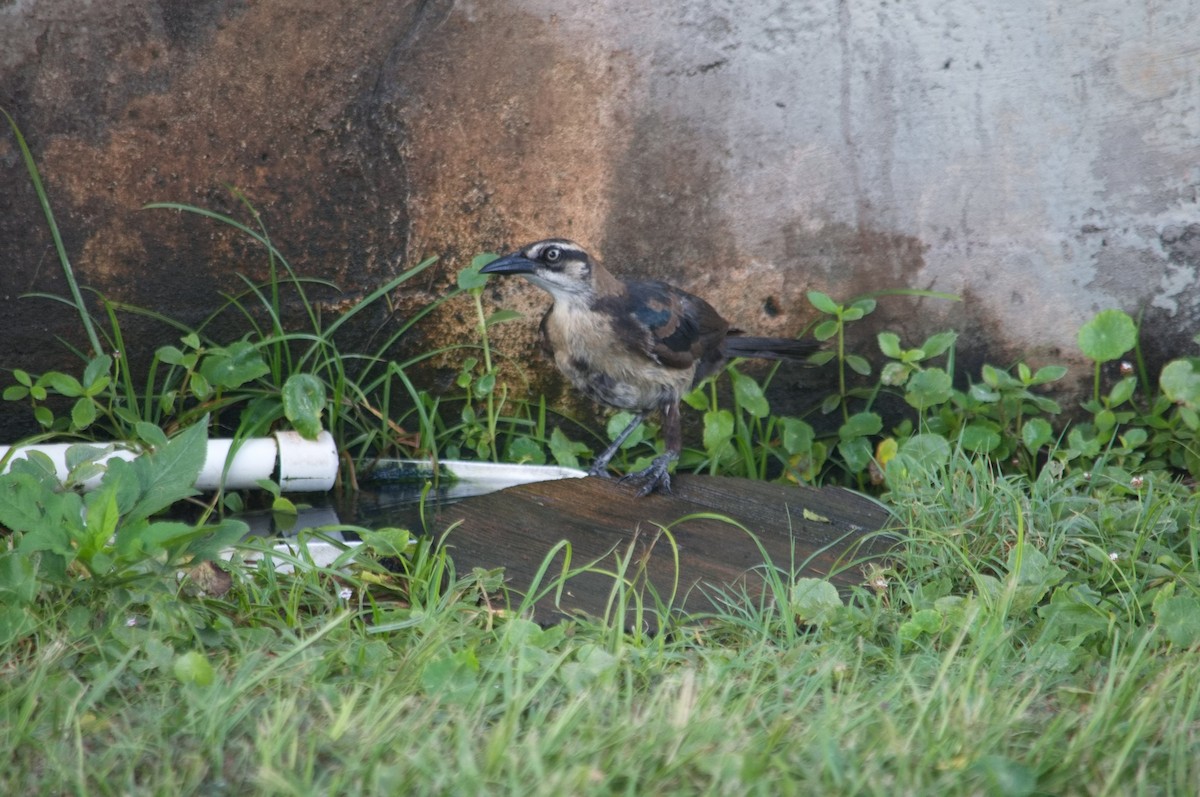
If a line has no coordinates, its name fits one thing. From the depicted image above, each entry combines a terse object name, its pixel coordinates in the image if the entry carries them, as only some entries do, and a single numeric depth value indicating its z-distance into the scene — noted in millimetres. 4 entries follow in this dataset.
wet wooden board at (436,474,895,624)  6617
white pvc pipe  7738
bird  7883
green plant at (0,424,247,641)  5312
